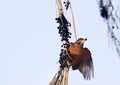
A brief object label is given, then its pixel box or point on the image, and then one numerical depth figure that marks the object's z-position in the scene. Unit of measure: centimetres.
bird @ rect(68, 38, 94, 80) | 893
